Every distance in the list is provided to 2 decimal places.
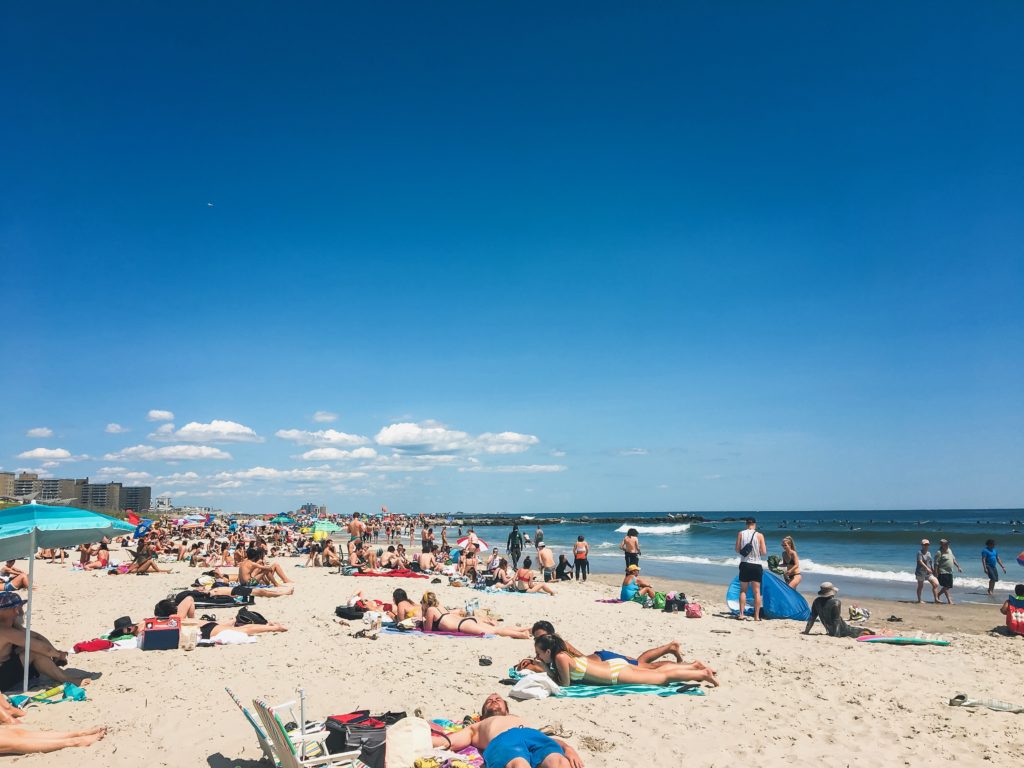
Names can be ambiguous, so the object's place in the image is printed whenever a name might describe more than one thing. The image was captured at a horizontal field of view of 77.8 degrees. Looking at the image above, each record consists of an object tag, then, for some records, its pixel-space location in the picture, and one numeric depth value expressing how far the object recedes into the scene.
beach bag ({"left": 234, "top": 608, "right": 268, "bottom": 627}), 9.02
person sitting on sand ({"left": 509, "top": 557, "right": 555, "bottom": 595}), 14.35
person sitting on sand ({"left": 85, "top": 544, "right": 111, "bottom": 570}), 18.92
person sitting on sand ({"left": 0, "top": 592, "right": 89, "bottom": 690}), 6.20
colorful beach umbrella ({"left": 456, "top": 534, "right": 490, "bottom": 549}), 18.50
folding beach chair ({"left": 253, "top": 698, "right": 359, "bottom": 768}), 3.96
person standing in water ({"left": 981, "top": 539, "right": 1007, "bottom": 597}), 13.71
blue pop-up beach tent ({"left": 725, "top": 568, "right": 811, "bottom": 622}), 10.82
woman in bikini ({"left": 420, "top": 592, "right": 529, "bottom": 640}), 9.06
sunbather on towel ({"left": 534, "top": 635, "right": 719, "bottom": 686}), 6.42
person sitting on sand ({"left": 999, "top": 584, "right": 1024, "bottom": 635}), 9.60
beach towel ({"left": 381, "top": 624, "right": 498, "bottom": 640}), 9.03
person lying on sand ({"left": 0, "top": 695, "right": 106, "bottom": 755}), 4.70
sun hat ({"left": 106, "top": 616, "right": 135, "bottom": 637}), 8.32
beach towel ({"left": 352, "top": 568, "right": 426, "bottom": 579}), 16.48
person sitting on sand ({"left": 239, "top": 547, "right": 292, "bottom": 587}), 13.29
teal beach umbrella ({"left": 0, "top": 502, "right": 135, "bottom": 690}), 5.87
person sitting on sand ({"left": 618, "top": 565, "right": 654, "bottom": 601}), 12.84
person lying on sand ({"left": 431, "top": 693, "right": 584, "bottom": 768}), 4.08
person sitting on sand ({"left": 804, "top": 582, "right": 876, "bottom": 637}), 9.23
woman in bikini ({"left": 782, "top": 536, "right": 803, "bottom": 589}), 11.46
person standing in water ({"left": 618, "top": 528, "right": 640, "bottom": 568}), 15.27
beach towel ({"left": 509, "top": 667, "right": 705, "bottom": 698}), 6.19
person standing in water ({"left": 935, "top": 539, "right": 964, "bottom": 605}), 13.20
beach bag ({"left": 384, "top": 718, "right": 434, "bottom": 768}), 4.37
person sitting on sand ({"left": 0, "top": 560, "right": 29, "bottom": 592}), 12.94
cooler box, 7.86
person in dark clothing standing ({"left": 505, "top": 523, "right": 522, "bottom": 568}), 19.97
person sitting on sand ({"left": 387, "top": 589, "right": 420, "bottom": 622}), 9.75
